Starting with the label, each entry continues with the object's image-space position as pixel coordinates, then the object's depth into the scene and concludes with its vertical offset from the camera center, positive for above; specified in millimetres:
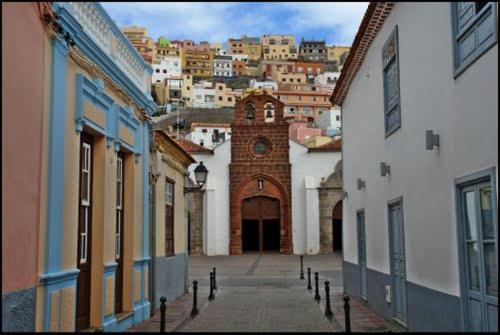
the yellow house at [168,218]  13758 +709
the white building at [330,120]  79712 +15727
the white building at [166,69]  133750 +37460
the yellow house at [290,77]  132500 +34613
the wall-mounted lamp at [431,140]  8155 +1311
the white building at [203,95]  121162 +29047
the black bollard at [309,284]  19630 -1220
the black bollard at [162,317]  9961 -1087
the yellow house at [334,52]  164000 +49000
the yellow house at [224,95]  125250 +29468
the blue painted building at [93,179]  7363 +983
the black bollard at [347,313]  9938 -1070
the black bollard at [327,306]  13367 -1299
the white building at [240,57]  166625 +49245
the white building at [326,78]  127562 +33625
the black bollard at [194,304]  13812 -1260
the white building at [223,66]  156500 +44013
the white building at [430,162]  6602 +1086
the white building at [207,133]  62031 +11558
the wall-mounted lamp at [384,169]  11320 +1313
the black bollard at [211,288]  17231 -1142
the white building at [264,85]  119625 +30788
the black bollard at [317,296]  16644 -1337
